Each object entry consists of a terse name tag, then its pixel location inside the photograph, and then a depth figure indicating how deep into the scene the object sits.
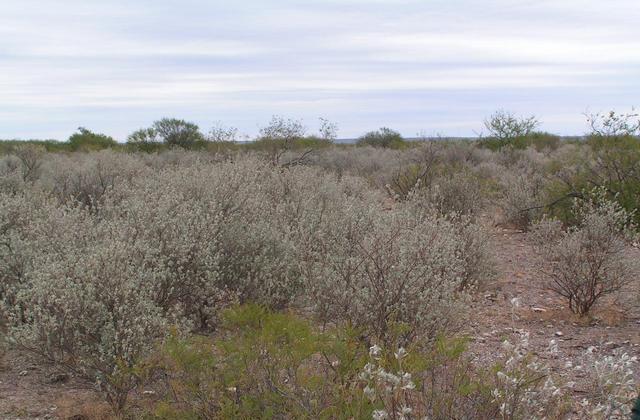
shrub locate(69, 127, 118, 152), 39.44
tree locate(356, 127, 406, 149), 43.36
